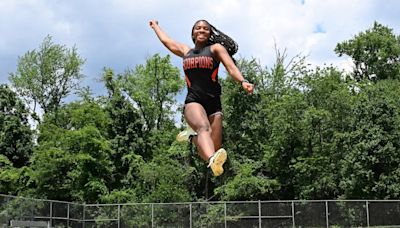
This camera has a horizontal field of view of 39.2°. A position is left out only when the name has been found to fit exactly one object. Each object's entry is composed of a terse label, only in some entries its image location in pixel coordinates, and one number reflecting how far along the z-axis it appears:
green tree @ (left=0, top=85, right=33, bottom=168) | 42.97
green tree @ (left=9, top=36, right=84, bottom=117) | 47.59
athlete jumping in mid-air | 5.16
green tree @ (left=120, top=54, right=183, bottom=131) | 47.25
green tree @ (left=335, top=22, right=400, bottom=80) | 50.41
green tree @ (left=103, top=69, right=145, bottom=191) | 40.38
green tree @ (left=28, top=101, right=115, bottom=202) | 35.91
